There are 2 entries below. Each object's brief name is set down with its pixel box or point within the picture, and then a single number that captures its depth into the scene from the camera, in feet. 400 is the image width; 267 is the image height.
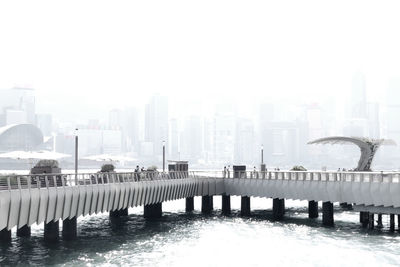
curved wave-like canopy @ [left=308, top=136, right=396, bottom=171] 243.19
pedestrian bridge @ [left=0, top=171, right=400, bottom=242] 134.82
